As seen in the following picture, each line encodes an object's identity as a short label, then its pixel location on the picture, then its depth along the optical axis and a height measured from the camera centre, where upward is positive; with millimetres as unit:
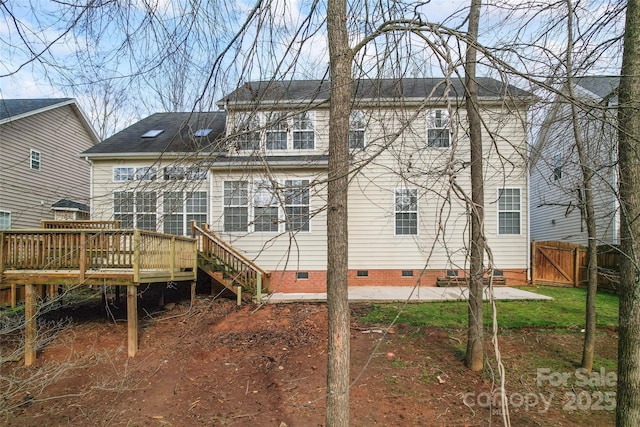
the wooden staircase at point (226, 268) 9680 -1382
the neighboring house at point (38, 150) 13648 +2665
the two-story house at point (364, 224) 10891 -202
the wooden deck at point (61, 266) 7391 -992
